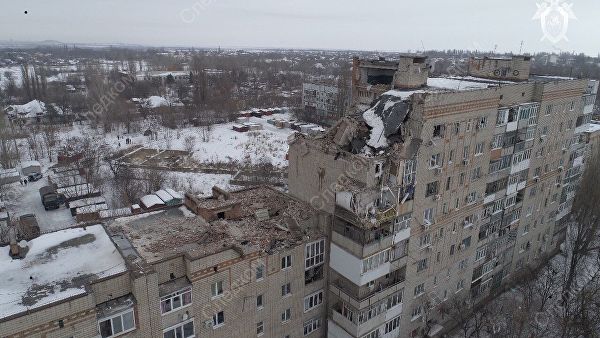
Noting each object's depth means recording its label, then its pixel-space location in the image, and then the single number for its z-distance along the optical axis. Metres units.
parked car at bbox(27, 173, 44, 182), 53.64
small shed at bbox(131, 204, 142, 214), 38.52
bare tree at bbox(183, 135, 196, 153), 68.56
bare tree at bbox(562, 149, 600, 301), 31.95
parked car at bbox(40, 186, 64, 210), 44.09
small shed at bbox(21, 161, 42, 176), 54.34
